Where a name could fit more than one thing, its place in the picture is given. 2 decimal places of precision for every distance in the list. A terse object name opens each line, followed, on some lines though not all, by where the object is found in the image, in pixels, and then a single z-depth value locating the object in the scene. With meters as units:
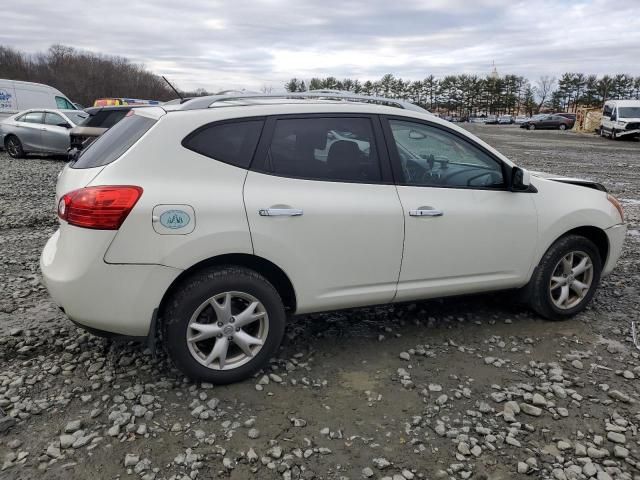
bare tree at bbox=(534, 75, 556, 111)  106.00
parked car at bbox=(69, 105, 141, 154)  12.99
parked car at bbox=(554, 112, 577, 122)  52.39
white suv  2.98
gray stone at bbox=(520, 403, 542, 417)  3.11
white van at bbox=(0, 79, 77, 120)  19.31
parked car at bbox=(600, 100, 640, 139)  29.52
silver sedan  15.40
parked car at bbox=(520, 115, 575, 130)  51.56
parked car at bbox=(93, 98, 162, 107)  22.01
